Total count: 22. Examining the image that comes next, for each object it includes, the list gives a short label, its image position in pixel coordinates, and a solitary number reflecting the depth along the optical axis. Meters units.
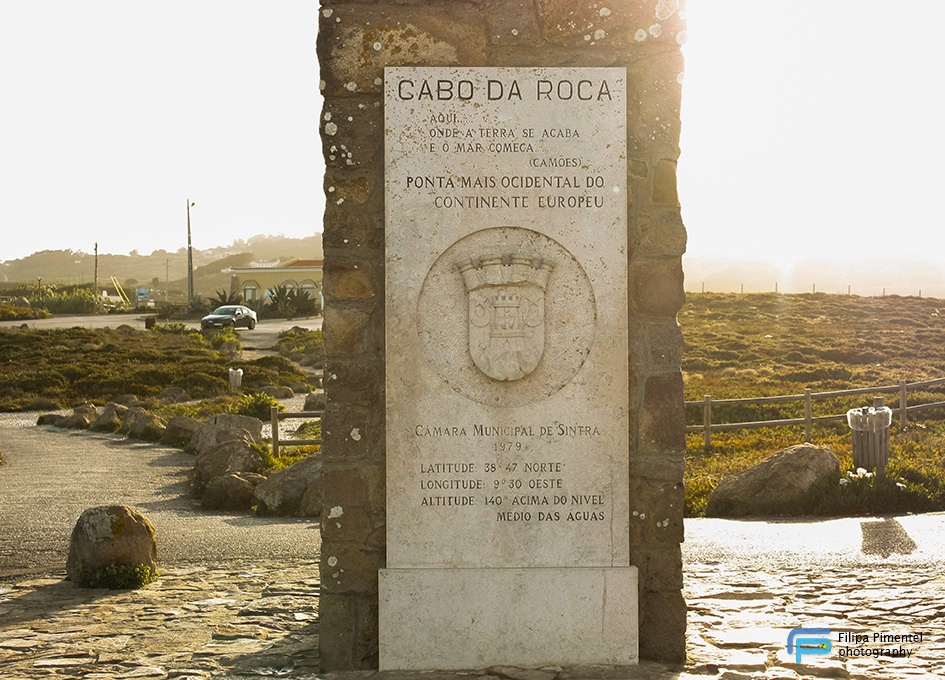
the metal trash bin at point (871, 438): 9.52
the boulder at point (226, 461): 11.66
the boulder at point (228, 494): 10.47
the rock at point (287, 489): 9.90
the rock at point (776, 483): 9.16
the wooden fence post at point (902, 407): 13.98
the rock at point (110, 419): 18.83
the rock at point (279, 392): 23.73
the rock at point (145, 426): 17.16
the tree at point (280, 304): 49.45
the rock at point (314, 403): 19.95
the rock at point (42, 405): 22.97
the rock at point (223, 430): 14.43
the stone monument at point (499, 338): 4.71
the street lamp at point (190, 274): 54.03
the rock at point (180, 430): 16.39
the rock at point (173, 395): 23.22
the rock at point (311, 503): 9.71
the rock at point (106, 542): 6.57
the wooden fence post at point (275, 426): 13.63
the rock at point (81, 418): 19.48
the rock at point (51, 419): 20.17
